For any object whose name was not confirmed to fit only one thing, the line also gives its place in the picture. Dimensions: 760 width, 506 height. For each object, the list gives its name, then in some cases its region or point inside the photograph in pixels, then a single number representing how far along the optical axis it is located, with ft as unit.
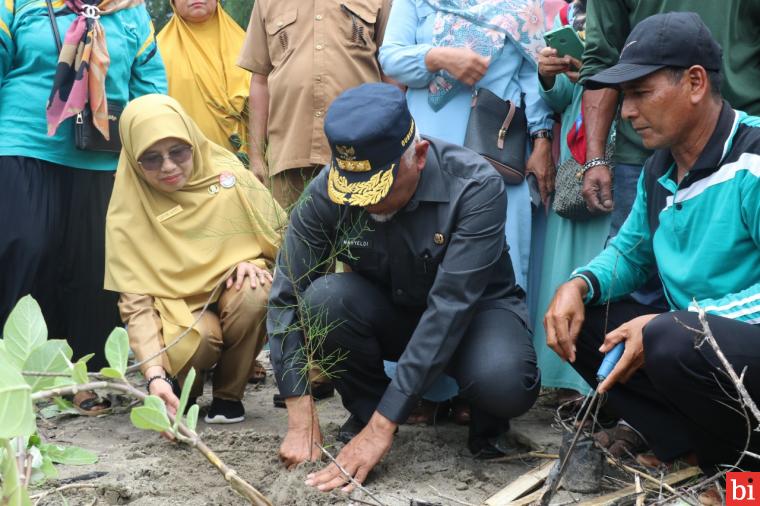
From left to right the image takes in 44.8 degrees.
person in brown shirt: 13.58
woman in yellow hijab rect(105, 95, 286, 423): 12.11
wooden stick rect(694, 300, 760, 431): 6.33
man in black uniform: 9.34
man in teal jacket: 8.18
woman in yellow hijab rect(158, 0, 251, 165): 16.15
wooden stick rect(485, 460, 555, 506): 8.90
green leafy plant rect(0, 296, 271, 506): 4.42
